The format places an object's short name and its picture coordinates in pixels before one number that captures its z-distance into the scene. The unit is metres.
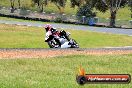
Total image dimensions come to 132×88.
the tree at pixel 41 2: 84.64
